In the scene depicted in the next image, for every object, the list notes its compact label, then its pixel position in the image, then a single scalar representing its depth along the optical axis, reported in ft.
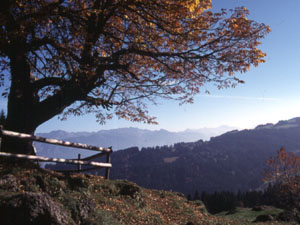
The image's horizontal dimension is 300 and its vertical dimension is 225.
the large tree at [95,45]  43.91
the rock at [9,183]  36.45
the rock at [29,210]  28.09
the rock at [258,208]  162.20
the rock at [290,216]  96.84
